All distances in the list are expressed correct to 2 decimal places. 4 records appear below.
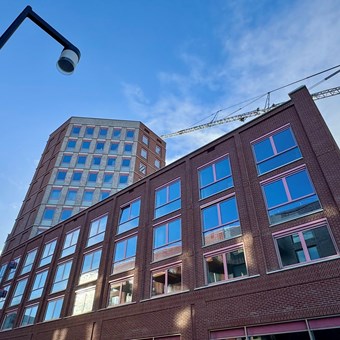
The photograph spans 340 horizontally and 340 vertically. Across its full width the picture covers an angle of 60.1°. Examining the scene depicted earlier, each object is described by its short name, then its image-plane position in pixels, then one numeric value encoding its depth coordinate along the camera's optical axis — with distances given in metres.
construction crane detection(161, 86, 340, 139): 38.79
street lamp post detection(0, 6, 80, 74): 4.75
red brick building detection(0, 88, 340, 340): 12.52
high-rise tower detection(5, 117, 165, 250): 38.03
